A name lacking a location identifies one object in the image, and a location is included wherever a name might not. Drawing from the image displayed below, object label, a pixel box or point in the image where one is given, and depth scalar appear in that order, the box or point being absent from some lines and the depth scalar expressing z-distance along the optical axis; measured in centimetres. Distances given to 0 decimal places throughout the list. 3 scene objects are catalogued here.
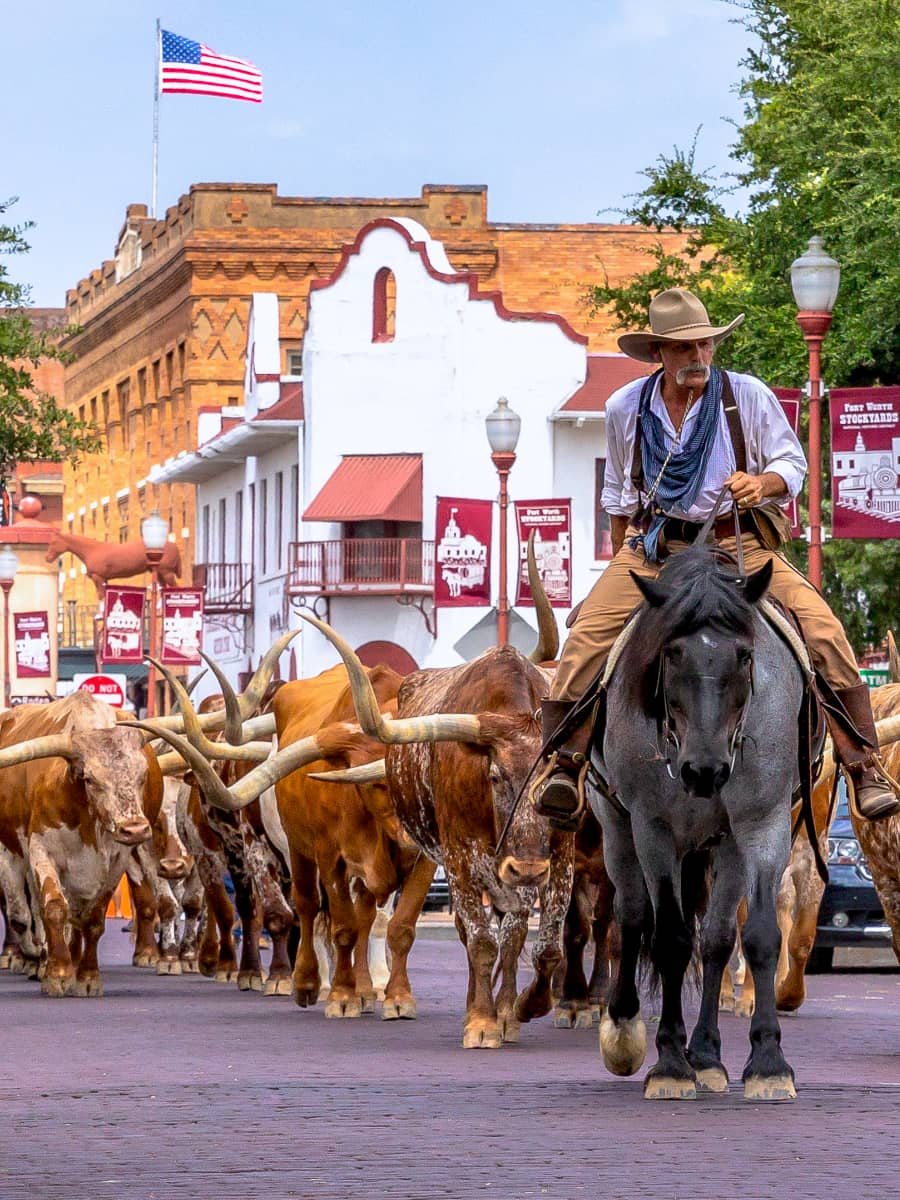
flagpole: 7738
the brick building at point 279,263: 6981
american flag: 6141
